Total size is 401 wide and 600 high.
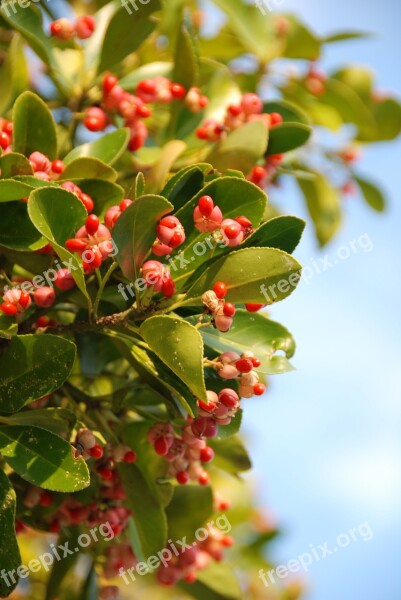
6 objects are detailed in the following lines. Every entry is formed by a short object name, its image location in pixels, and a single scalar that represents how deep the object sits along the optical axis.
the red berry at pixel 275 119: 0.99
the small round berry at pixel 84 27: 1.02
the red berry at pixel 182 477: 0.94
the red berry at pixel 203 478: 0.97
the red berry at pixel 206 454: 0.93
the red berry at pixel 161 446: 0.92
